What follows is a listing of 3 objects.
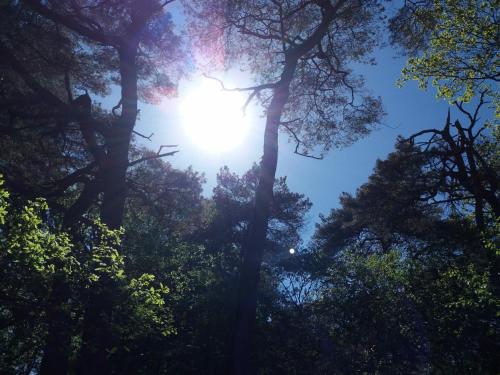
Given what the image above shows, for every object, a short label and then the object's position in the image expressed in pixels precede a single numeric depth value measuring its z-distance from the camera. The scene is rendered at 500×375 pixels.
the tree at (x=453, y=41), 10.77
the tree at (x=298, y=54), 11.70
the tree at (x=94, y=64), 10.08
